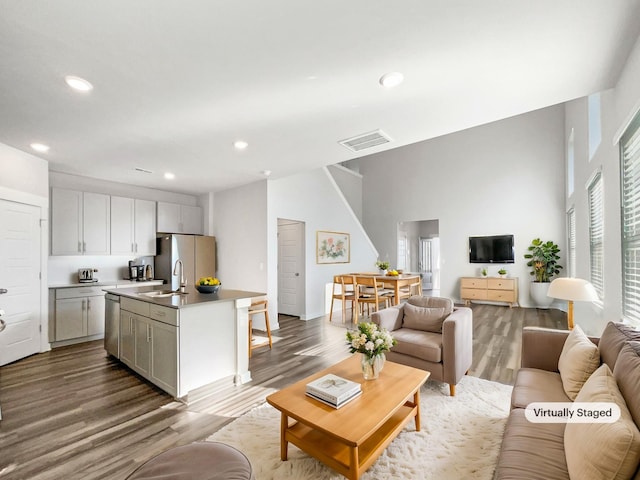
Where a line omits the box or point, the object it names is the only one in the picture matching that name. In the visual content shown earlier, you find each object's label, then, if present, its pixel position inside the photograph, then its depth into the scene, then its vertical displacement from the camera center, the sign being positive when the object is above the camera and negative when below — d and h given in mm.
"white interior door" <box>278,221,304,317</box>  6000 -472
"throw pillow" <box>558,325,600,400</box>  1746 -731
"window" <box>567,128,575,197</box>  5685 +1453
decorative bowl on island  3336 -450
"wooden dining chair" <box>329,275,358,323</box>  5577 -982
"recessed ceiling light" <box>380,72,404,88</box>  2109 +1178
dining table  5285 -674
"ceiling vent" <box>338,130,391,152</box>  3252 +1167
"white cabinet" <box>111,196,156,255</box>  5059 +342
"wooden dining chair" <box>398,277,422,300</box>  5795 -941
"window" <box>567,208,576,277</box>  5587 +27
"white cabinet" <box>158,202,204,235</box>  5656 +527
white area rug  1787 -1350
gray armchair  2672 -929
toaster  4789 -459
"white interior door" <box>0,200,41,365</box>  3590 -396
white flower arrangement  2086 -679
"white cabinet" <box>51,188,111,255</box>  4438 +368
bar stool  4077 -900
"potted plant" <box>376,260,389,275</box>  5910 -464
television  7211 -169
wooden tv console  6934 -1119
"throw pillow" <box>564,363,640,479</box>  982 -719
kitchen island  2725 -912
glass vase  2125 -866
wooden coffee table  1572 -963
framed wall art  6285 -71
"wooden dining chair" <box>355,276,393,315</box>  5414 -973
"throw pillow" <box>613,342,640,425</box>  1150 -577
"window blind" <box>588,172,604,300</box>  3260 +113
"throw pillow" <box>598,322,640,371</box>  1552 -538
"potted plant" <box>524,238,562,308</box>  6648 -570
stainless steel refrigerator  5359 -198
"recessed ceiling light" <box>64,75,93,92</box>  2121 +1182
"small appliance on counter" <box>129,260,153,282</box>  5324 -472
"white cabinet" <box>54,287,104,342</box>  4312 -981
